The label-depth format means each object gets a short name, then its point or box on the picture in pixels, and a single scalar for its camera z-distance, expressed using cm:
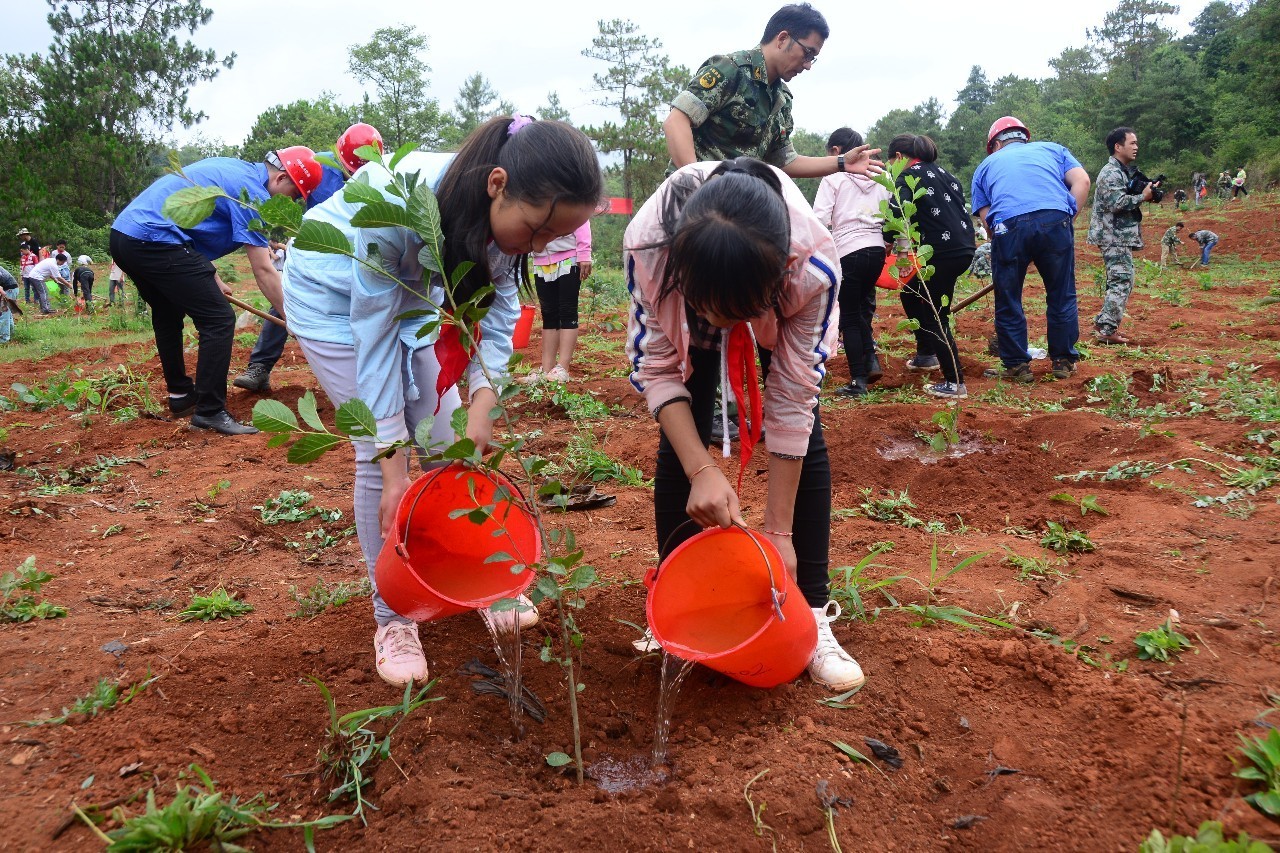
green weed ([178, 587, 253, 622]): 227
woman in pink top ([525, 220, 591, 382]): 495
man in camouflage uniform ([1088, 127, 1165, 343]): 606
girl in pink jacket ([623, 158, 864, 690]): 136
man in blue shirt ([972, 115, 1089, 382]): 483
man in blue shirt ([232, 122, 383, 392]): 518
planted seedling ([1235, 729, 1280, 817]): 131
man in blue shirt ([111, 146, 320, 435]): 403
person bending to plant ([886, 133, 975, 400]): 463
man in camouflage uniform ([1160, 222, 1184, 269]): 1174
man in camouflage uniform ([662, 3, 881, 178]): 319
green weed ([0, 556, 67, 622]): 218
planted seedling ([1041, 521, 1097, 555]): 250
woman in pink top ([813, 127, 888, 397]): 470
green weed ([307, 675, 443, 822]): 155
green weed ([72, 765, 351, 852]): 130
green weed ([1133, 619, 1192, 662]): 180
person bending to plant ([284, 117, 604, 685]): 159
